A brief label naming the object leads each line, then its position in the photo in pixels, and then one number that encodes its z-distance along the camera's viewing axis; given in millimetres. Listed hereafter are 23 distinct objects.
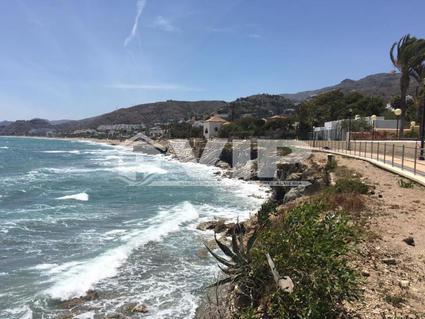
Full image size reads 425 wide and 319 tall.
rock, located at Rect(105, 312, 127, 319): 10070
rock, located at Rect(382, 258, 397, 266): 7762
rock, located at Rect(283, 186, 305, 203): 21562
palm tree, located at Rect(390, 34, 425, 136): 34125
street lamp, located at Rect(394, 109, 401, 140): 29281
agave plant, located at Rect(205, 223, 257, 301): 6930
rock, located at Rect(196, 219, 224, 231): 18944
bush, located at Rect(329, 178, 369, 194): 14041
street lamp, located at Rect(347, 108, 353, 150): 32287
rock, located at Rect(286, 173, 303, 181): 26673
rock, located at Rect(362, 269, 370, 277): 7184
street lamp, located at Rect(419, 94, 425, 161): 20464
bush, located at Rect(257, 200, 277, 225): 8406
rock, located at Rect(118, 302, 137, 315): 10370
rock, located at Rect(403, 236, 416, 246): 8773
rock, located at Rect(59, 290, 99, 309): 11008
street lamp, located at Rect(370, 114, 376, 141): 34509
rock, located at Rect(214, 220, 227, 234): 17936
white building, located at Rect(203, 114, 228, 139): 91869
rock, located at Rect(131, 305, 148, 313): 10356
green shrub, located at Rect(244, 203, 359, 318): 5623
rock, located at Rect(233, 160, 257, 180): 39844
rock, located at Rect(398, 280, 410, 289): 6738
